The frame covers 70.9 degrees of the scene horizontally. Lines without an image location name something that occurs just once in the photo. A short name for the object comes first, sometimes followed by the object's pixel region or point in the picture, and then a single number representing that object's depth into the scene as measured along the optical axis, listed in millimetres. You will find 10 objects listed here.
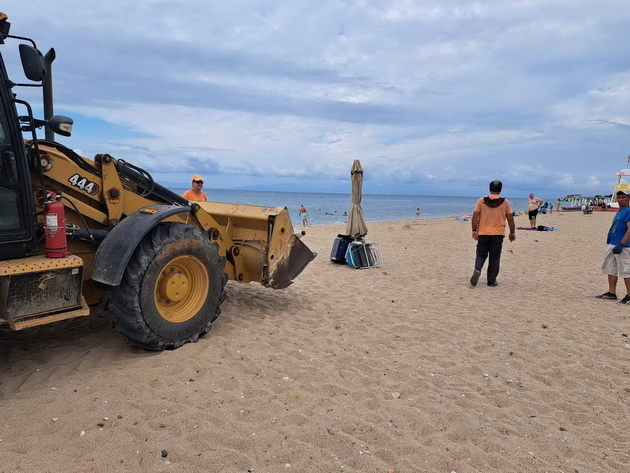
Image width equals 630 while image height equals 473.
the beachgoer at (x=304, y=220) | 28275
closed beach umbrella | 9445
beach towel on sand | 19781
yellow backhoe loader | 3529
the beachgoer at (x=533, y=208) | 20938
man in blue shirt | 6711
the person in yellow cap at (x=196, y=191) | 7528
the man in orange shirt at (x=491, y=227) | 7742
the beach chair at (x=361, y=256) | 9484
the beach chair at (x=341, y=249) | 9841
